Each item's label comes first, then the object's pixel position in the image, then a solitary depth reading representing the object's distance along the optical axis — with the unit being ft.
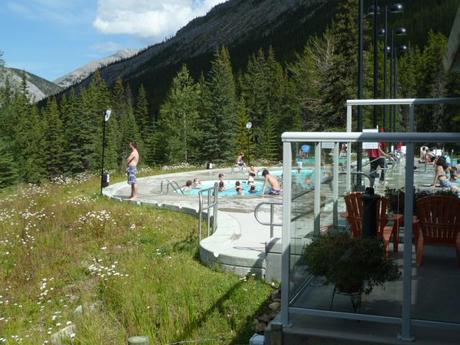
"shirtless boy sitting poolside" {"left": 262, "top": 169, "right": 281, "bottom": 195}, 56.80
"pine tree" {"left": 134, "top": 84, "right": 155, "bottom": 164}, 233.76
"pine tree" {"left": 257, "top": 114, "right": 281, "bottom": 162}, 180.24
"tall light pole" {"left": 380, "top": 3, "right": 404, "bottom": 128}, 56.65
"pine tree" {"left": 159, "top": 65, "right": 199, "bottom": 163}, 174.70
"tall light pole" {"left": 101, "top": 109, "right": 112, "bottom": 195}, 63.36
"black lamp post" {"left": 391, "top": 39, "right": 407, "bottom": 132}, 119.83
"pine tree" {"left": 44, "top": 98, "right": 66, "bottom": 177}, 195.31
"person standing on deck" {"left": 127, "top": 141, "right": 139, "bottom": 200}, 52.75
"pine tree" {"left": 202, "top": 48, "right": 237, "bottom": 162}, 169.07
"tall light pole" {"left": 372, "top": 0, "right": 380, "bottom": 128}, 57.21
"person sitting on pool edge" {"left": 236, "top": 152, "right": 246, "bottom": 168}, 95.99
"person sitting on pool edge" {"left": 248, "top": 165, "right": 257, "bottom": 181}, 72.45
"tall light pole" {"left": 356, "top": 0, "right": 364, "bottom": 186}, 49.29
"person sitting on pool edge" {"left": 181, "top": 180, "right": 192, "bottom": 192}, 68.39
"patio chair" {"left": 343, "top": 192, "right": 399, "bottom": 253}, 19.06
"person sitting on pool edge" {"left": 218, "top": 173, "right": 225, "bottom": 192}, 69.72
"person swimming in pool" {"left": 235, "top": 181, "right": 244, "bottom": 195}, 66.95
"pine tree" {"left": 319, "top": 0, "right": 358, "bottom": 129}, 118.21
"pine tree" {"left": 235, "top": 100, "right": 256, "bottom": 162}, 172.76
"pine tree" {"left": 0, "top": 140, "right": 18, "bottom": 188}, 136.36
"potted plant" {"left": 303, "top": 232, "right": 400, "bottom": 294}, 16.48
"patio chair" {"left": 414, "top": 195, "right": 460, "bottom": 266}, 22.68
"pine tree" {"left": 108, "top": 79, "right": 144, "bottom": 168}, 215.10
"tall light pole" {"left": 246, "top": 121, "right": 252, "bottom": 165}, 177.82
